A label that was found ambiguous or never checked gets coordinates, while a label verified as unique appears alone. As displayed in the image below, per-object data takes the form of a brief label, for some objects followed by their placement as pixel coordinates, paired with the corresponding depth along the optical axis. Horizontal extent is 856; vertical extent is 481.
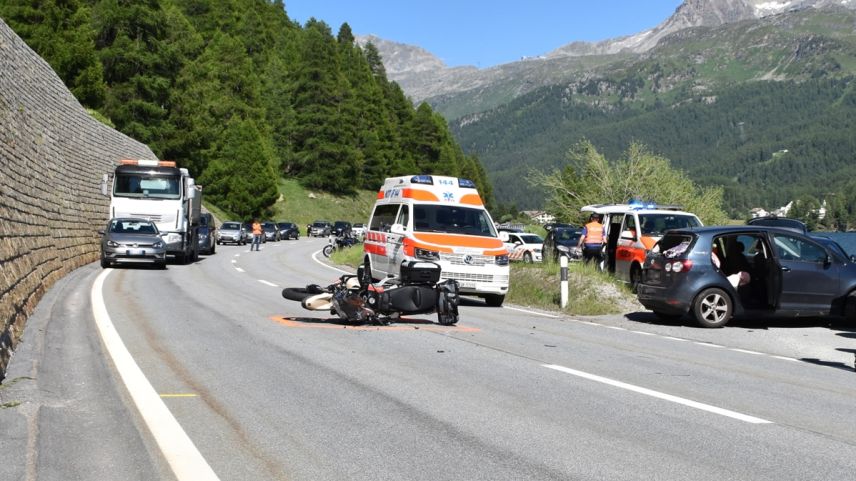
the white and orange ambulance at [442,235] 16.77
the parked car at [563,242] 30.90
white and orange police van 19.91
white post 17.03
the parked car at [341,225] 69.28
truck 29.00
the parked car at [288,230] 69.00
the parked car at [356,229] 65.95
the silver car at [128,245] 25.47
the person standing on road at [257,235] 44.62
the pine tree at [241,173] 69.31
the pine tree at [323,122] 89.81
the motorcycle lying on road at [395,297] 12.41
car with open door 14.07
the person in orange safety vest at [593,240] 22.61
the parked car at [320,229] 78.56
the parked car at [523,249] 36.71
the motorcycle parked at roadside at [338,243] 40.25
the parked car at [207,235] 38.00
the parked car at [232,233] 56.56
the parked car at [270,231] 64.56
